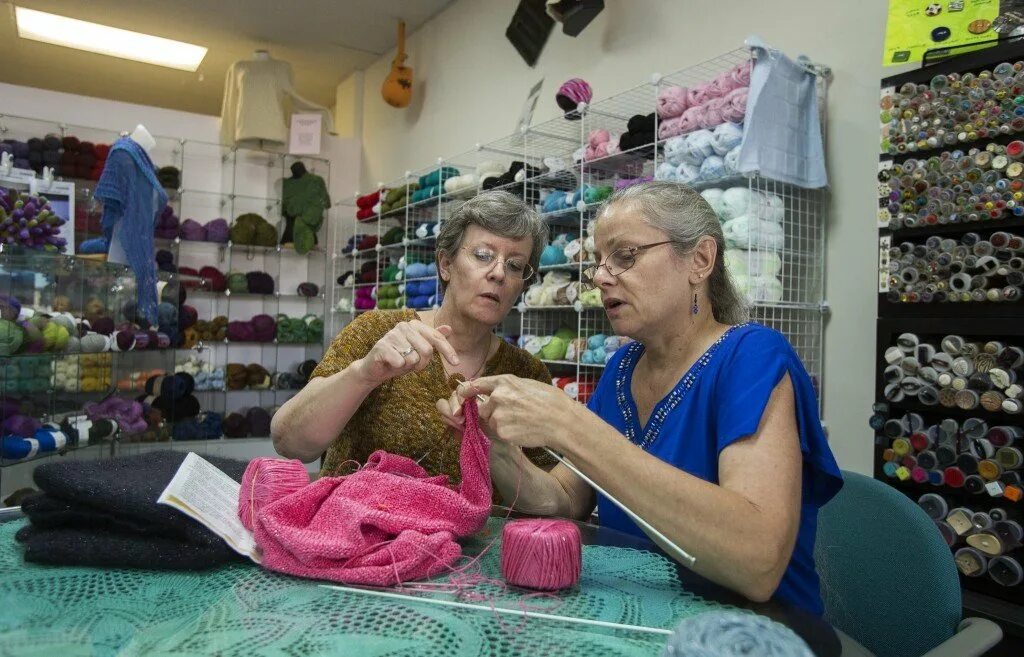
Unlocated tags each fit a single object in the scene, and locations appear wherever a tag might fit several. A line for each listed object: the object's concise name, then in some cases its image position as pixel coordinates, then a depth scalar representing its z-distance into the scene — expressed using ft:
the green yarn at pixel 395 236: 17.53
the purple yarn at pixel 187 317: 19.39
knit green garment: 21.43
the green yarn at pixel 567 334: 12.18
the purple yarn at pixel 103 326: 12.49
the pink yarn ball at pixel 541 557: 3.23
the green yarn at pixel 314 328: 21.75
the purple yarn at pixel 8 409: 9.66
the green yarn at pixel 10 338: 9.37
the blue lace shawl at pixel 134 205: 15.06
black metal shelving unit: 6.54
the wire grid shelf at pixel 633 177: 8.87
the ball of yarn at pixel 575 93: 12.21
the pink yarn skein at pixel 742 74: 8.85
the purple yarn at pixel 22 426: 9.80
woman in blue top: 3.46
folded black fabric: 3.25
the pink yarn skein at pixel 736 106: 8.76
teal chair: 3.76
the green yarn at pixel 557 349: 12.07
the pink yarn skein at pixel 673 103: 9.75
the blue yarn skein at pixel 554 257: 12.01
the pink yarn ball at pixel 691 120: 9.30
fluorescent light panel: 20.52
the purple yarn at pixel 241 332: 20.62
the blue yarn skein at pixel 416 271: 16.07
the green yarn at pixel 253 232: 20.79
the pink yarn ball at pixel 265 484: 3.60
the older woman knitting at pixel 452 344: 5.86
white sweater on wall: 20.52
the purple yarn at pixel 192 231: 20.15
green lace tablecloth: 2.64
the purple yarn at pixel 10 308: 9.55
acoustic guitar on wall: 20.04
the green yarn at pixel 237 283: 20.67
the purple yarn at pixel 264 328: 20.97
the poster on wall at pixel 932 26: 6.91
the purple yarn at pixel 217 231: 20.54
